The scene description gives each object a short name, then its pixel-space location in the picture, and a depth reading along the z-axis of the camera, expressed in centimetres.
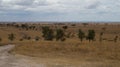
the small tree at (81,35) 3651
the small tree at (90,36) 3563
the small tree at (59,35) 3757
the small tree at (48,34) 3970
